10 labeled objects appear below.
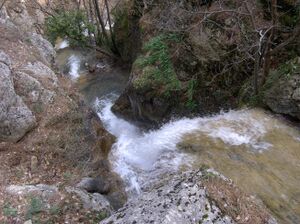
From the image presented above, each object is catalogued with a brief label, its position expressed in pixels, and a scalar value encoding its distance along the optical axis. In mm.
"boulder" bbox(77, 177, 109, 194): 4409
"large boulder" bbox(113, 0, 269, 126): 6189
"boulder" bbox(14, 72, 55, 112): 5365
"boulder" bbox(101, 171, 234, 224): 2755
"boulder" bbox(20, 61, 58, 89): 5809
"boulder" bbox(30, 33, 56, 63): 7254
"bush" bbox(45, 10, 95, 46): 9036
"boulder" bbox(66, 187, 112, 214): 3921
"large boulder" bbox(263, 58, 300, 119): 5451
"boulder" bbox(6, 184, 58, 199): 3935
